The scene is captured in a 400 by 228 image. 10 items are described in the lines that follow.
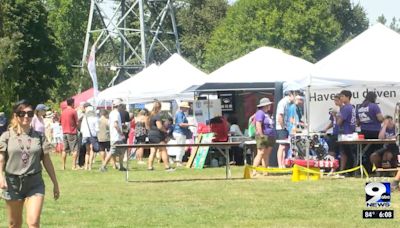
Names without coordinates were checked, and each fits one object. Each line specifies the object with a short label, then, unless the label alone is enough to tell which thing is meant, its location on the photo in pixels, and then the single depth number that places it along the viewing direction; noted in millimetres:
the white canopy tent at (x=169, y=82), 30578
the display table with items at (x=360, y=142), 18922
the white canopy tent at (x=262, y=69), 24297
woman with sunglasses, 9906
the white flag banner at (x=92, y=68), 35375
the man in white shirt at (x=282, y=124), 22297
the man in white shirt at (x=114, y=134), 23547
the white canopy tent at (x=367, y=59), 19859
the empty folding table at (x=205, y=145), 19467
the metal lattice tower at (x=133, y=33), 62062
